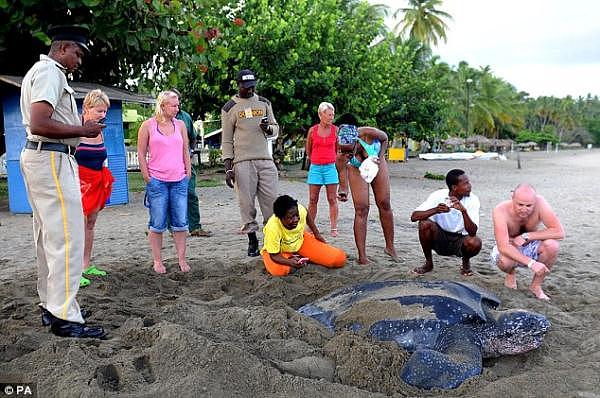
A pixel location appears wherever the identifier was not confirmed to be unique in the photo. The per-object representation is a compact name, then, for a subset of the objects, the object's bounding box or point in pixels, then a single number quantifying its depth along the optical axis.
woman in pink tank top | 4.07
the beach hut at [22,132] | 7.71
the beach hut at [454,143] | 43.65
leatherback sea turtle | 2.60
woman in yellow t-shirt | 3.90
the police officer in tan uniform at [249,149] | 4.62
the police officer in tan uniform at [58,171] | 2.56
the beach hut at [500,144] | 49.03
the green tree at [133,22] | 5.24
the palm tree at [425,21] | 35.88
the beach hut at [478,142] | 46.97
